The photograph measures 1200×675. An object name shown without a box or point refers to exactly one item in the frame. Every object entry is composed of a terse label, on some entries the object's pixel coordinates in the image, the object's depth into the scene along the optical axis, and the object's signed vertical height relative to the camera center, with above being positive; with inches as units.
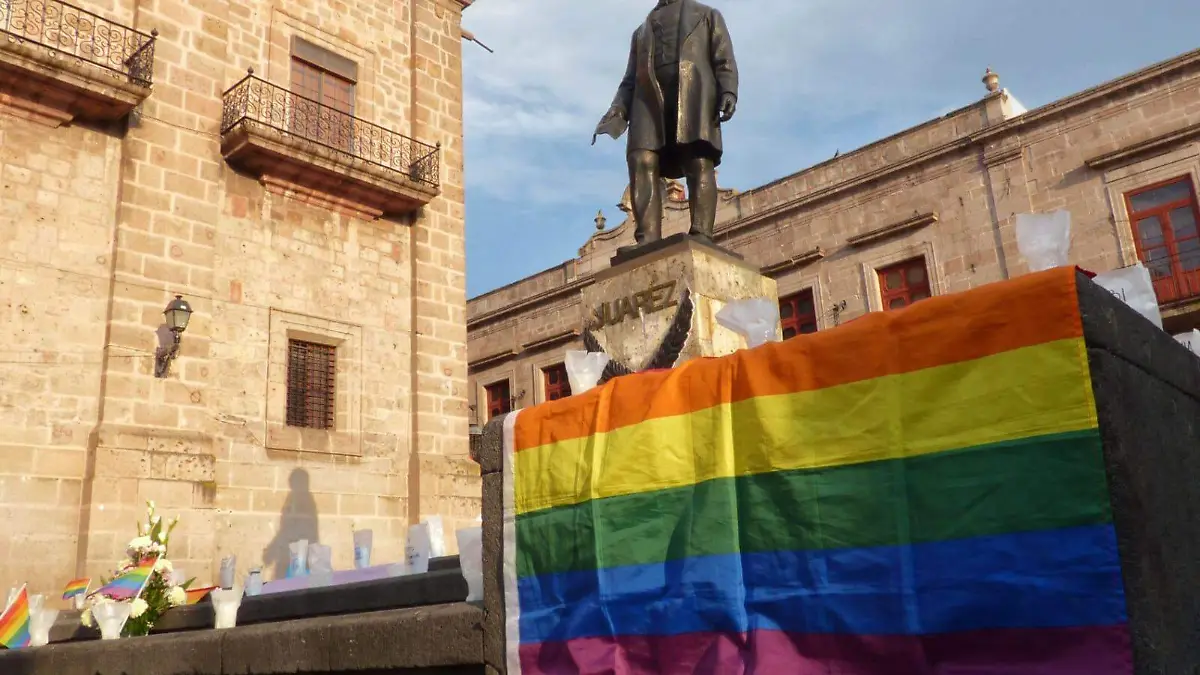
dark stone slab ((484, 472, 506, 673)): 122.3 -4.1
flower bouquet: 237.3 -7.8
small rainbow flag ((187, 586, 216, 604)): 275.6 -11.1
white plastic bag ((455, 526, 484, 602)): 136.8 -2.8
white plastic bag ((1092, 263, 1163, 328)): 106.5 +25.2
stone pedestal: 188.7 +49.6
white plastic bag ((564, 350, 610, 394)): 143.6 +26.6
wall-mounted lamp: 386.6 +97.7
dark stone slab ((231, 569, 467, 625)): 162.4 -9.6
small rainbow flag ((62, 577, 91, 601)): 309.1 -8.1
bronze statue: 212.4 +99.5
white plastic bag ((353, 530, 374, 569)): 298.5 +0.3
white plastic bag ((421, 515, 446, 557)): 234.2 +1.8
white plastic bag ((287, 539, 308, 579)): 339.0 -2.4
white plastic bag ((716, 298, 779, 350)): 142.3 +32.4
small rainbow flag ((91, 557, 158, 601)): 241.1 -6.0
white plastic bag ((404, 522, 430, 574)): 221.8 -0.3
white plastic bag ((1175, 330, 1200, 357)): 129.1 +22.9
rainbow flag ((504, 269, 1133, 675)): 80.0 +1.4
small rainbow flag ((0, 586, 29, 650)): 251.3 -16.1
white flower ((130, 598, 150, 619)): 232.2 -11.5
